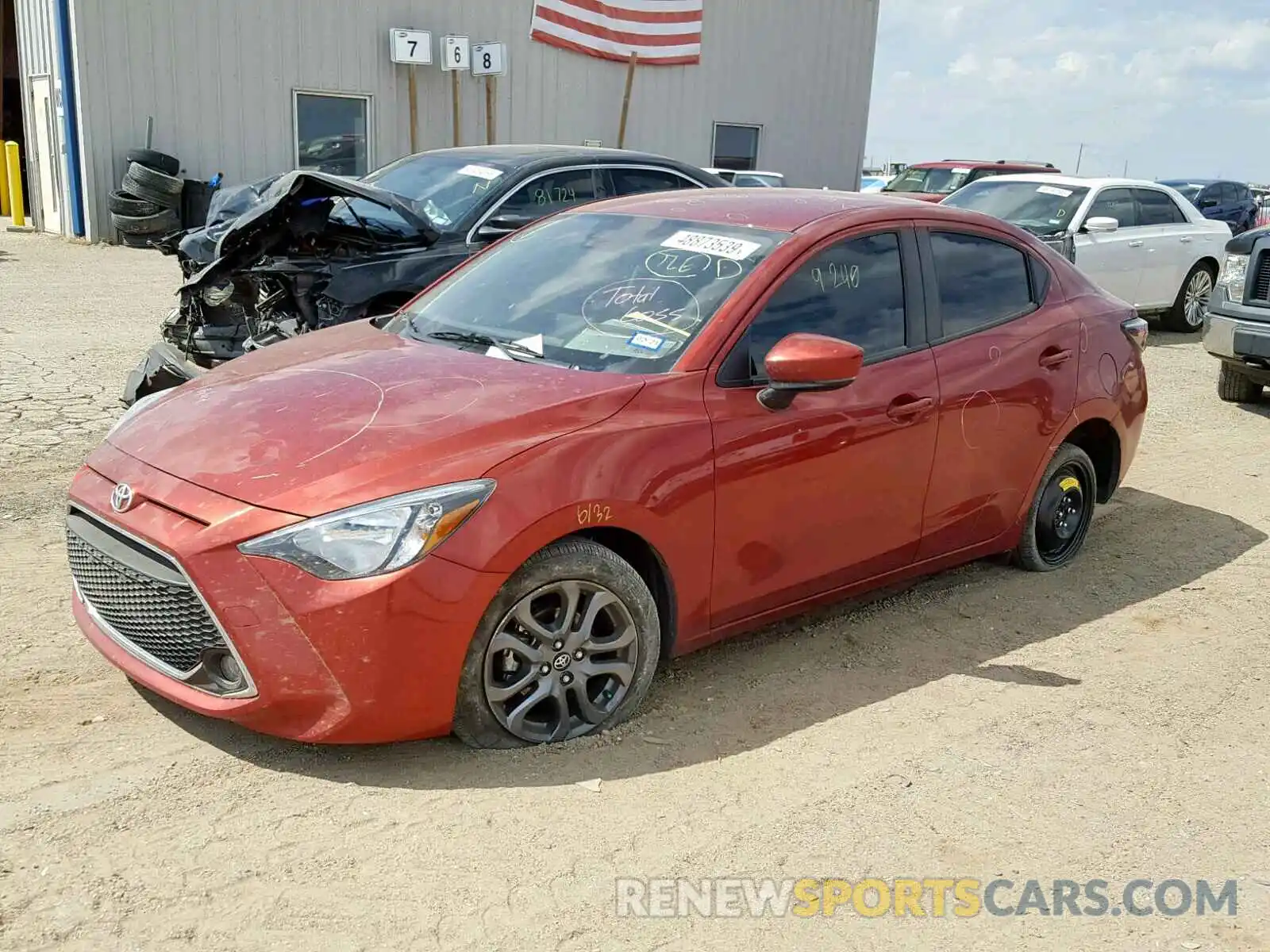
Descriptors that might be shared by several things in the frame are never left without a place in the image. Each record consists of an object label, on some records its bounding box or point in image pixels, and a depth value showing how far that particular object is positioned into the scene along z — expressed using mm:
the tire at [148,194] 17000
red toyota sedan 3305
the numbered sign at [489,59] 20094
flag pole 22125
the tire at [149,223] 17266
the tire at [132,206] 17203
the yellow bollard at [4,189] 21812
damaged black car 6953
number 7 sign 19266
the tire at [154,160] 17125
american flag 21303
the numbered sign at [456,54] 19797
